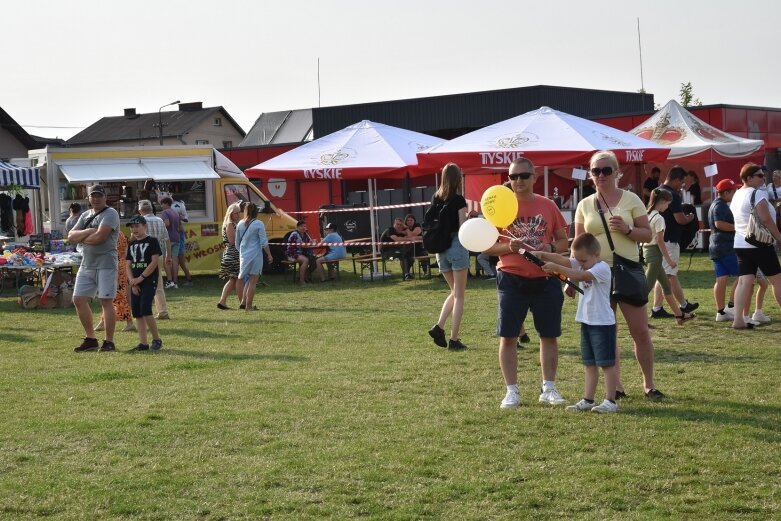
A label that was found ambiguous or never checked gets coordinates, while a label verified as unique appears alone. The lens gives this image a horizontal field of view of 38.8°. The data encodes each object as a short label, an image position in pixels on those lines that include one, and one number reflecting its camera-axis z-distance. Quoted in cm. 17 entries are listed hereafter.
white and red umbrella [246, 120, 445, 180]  2136
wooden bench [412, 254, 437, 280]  2091
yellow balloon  756
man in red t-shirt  783
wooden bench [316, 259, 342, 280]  2145
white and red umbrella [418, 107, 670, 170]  1928
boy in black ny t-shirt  1184
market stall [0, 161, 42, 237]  2428
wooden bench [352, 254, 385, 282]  2116
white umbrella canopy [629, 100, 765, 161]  2388
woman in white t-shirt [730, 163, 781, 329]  1141
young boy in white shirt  755
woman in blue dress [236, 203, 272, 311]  1603
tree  6241
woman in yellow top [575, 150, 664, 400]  757
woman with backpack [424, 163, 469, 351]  1048
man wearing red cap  1270
